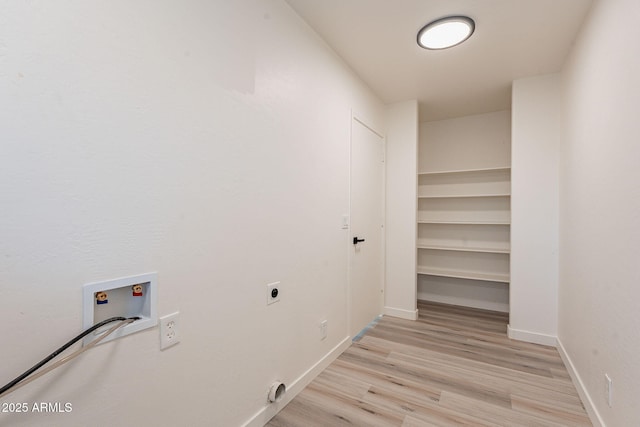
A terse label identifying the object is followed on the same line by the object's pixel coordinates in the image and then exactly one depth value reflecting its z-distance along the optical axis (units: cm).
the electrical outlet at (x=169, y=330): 116
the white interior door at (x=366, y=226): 277
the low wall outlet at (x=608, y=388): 149
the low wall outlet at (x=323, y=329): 225
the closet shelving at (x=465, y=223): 366
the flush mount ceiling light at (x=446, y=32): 198
